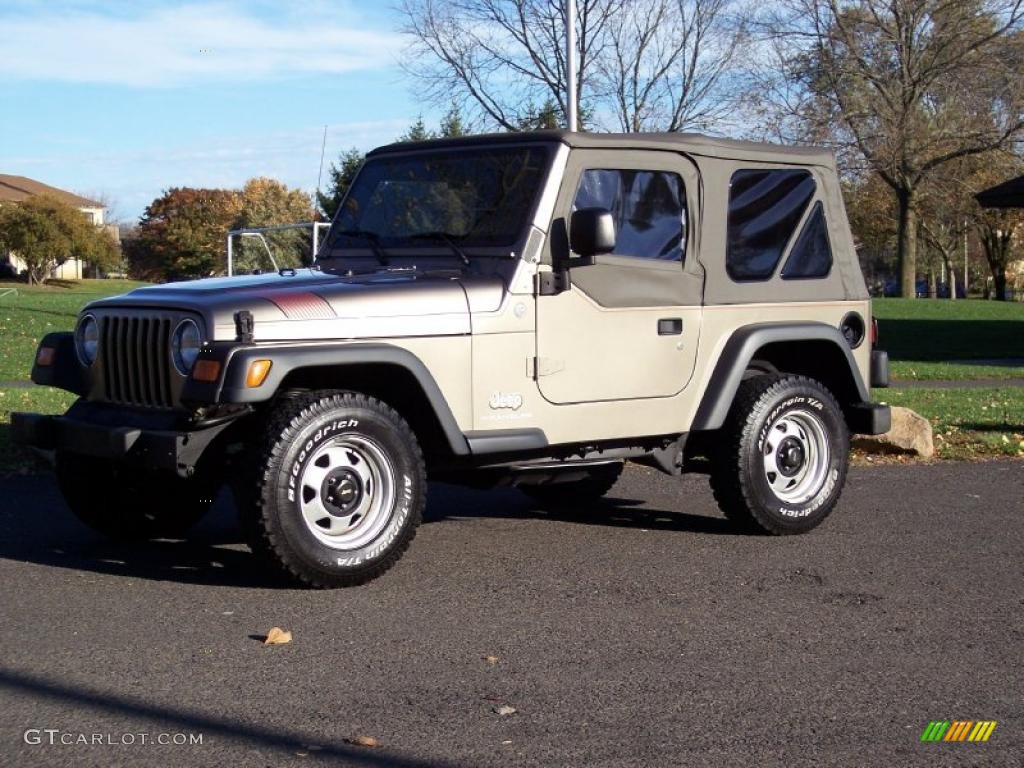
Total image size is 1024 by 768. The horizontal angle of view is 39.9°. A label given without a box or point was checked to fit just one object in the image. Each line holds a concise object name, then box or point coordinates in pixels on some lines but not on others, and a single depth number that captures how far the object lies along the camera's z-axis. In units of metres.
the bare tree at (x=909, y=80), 41.34
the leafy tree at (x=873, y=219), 48.45
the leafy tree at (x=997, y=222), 43.97
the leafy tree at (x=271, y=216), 38.66
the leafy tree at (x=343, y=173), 40.12
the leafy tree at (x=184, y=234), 82.19
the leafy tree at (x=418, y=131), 37.78
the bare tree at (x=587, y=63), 33.22
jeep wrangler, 6.20
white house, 89.75
